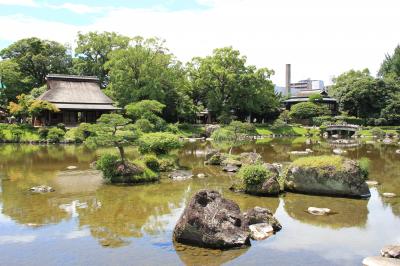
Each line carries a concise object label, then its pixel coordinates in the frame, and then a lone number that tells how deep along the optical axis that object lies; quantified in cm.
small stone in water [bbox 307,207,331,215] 1524
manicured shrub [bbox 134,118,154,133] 3594
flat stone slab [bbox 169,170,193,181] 2262
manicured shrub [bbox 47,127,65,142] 4500
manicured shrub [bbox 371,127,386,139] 5728
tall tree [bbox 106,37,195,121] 5566
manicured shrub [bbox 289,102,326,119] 7031
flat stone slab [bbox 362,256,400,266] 990
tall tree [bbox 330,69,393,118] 6881
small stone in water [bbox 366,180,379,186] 2110
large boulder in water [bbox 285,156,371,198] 1773
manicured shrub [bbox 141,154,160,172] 2238
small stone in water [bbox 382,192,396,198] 1831
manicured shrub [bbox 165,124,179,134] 4887
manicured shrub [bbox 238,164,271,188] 1800
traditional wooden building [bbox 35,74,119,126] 5278
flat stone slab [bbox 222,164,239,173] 2503
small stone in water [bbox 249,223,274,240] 1235
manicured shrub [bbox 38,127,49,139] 4581
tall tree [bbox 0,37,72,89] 6675
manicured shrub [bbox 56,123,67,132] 4784
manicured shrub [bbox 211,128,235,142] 4212
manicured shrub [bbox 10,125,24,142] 4575
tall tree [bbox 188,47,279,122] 6266
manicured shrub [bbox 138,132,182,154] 2461
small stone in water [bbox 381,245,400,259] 1049
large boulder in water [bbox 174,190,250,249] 1156
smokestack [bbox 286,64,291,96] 10668
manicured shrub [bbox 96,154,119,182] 2081
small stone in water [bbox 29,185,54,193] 1895
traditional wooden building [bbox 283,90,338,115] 7969
